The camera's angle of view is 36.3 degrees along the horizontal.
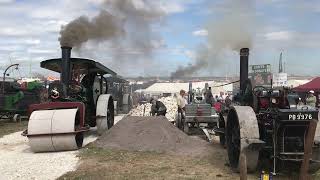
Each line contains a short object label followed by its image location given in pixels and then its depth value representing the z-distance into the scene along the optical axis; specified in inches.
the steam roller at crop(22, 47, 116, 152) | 437.7
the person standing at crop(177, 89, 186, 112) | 674.8
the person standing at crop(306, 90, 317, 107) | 624.5
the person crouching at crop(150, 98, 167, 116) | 709.3
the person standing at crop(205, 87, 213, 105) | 779.4
